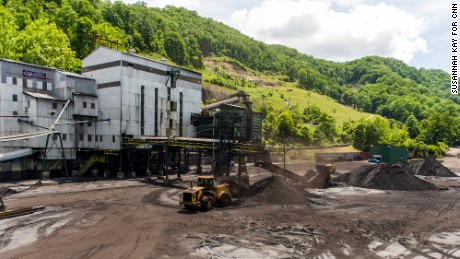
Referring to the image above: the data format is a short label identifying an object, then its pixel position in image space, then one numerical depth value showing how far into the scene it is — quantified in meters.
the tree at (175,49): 163.88
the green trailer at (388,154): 84.88
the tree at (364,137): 113.19
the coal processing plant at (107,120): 43.56
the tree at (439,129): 130.12
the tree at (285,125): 108.12
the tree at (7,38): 59.49
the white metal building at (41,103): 43.53
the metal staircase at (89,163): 49.15
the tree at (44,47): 62.28
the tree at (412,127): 161.88
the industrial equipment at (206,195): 26.29
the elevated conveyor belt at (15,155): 40.53
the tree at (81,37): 81.94
